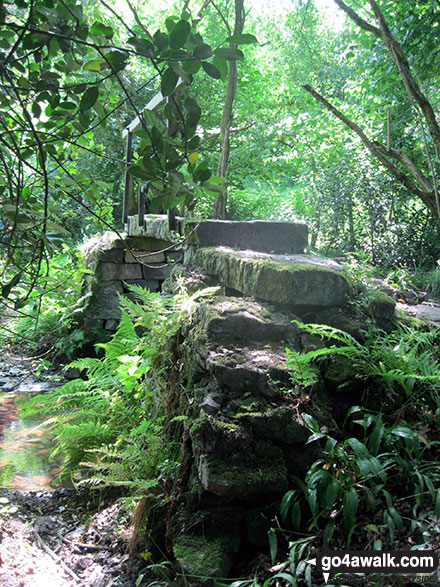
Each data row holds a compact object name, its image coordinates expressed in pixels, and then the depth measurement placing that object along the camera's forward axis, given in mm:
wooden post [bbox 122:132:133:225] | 7508
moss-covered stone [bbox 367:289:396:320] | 3277
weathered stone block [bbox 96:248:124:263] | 7336
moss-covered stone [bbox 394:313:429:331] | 3268
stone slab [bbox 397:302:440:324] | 3586
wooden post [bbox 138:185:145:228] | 6530
